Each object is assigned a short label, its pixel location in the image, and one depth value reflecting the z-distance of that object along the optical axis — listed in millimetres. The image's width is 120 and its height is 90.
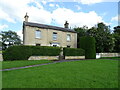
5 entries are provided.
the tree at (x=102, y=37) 28623
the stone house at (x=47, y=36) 22703
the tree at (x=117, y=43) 32406
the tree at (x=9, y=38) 56231
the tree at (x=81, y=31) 35719
